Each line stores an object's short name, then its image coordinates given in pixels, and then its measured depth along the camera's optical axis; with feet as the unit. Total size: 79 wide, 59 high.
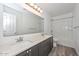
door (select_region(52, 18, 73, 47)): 5.76
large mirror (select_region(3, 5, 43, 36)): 4.85
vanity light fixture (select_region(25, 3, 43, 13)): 5.67
